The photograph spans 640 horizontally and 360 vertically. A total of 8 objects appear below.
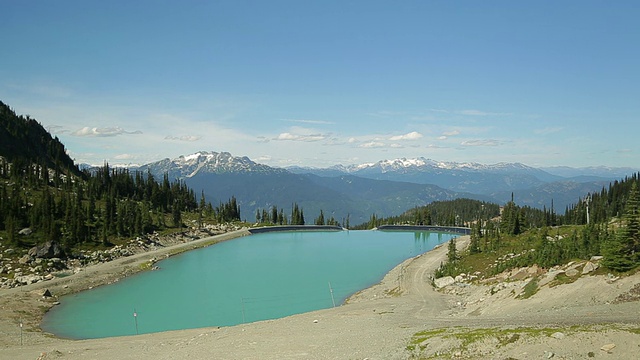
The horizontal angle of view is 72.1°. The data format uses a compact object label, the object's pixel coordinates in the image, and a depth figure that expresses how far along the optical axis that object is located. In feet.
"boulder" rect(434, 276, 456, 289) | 168.46
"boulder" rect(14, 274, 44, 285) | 189.67
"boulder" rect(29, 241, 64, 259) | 224.47
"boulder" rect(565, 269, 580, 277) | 110.11
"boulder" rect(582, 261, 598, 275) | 107.50
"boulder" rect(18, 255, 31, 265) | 213.87
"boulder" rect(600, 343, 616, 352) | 56.49
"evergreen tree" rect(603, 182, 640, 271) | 99.45
